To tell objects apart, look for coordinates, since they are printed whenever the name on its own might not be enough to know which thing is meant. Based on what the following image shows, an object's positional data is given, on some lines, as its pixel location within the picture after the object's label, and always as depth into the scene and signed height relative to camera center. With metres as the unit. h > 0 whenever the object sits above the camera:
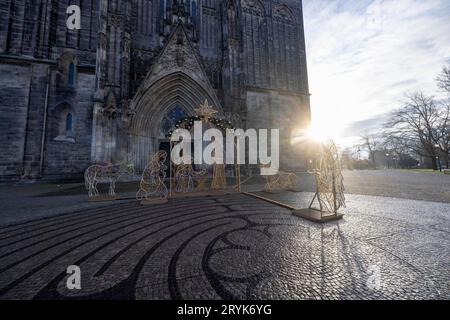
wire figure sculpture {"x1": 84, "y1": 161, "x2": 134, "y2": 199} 6.39 -0.01
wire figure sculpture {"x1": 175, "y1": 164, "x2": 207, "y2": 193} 7.76 -0.02
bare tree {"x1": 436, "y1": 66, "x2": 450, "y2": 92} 21.33 +10.31
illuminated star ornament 8.39 +2.87
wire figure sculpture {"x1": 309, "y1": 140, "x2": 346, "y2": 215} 4.11 +0.03
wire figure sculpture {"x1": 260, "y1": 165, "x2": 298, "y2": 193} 8.62 -0.58
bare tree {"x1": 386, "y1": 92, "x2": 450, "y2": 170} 24.73 +5.56
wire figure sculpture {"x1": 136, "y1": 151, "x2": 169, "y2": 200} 6.13 +0.21
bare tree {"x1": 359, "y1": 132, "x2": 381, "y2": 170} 51.92 +7.29
